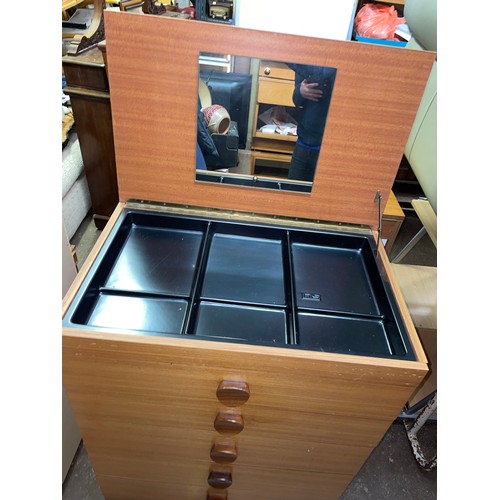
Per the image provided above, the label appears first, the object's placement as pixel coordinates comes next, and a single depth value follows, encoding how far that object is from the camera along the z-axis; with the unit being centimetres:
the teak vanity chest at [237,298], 70
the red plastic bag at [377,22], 208
